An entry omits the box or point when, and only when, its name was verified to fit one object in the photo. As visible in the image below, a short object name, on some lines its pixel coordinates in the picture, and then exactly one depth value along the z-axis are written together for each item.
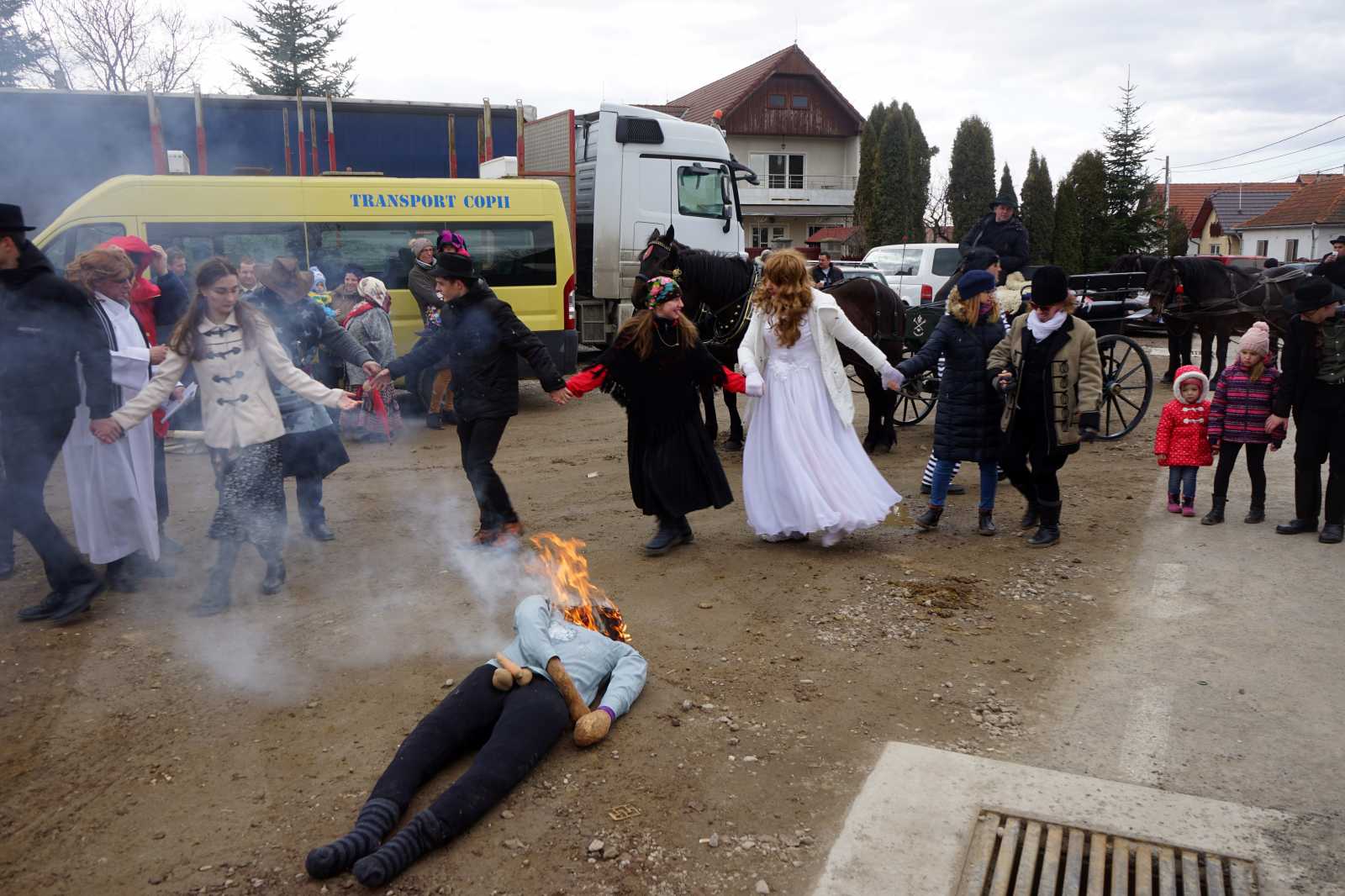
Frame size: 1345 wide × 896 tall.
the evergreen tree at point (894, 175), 37.00
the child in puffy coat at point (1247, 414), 6.86
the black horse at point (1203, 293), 12.30
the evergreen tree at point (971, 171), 36.06
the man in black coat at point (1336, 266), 9.88
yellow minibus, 9.75
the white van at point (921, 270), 17.91
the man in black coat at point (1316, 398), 6.33
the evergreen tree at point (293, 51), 27.91
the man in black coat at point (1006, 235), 9.93
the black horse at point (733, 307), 8.73
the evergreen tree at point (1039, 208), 32.19
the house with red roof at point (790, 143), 41.06
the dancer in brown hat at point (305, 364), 6.20
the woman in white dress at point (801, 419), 6.29
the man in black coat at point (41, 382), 5.18
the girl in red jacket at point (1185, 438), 7.25
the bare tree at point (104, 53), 18.76
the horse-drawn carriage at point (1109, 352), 10.06
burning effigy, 3.14
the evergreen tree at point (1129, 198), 28.36
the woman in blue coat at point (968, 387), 6.61
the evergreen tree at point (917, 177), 37.41
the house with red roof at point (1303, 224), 44.12
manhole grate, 3.01
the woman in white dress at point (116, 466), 5.62
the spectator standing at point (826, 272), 13.66
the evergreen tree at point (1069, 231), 28.47
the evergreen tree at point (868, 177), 37.59
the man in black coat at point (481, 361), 6.37
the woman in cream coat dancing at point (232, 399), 5.36
